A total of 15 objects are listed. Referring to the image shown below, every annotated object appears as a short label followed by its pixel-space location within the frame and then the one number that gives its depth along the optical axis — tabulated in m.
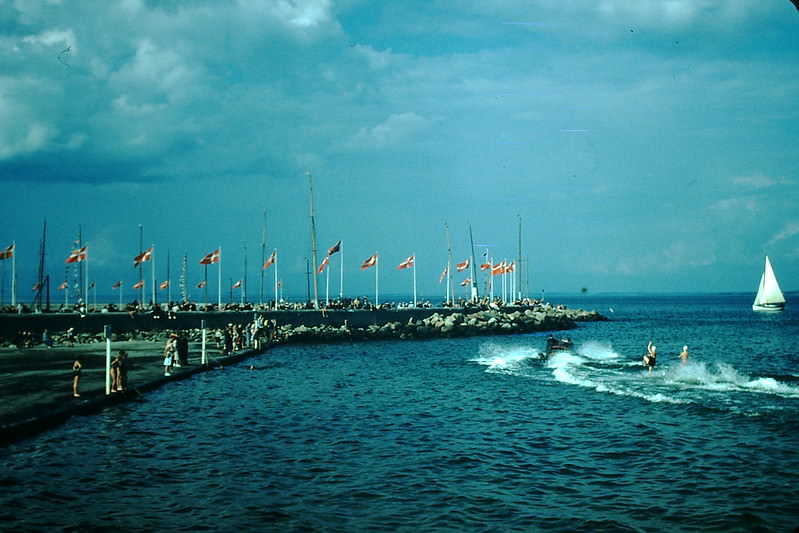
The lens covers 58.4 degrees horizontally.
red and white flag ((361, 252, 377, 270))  82.25
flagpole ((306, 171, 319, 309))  94.31
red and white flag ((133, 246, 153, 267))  72.56
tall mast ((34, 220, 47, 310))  78.82
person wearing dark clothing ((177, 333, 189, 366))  41.12
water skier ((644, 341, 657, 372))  42.59
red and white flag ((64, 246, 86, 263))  68.38
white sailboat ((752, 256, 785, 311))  162.38
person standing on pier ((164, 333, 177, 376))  36.38
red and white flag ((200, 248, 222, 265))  74.50
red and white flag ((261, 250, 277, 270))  80.29
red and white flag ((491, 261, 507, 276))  97.92
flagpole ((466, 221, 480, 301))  116.07
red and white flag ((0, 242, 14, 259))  69.75
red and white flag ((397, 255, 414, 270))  82.82
